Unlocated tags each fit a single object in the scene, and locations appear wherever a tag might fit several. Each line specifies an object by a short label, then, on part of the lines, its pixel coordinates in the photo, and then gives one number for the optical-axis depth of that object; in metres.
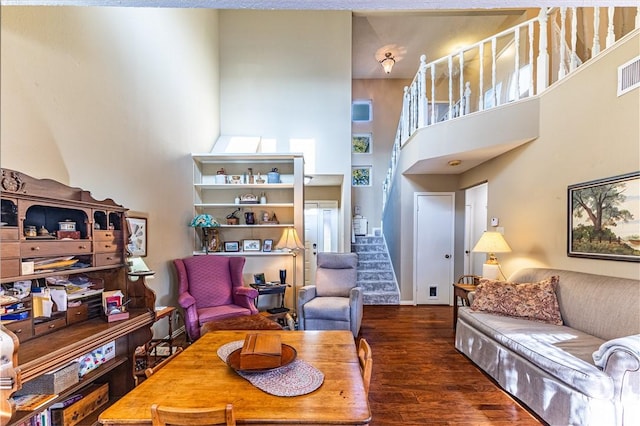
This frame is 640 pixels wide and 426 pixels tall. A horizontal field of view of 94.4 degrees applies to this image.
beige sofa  1.73
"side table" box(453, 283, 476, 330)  3.63
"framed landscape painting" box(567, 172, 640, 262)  2.30
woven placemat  1.28
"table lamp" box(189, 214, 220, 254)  4.01
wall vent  2.23
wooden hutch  1.46
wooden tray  1.42
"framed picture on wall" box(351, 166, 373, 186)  7.75
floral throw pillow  2.71
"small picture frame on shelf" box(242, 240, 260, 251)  4.51
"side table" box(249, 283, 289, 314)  3.85
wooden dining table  1.11
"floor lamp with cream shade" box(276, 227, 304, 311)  3.93
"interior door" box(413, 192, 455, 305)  5.27
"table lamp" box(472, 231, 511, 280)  3.50
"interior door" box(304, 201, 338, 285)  6.64
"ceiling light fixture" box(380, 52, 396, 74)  5.72
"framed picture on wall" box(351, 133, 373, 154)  7.72
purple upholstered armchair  3.17
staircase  5.31
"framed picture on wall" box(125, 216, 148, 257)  2.88
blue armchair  3.54
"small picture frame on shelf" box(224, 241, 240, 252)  4.43
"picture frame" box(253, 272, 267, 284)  4.18
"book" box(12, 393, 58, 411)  1.47
